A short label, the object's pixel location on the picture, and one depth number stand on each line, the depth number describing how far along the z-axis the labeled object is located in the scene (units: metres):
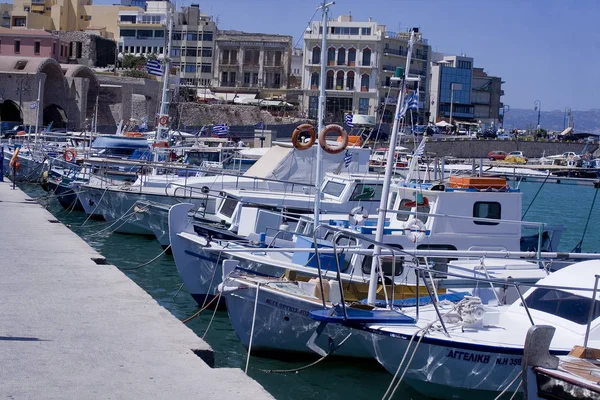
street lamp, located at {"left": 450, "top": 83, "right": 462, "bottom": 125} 110.66
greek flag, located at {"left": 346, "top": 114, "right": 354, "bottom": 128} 25.72
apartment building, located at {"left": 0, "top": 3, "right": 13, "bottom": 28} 101.58
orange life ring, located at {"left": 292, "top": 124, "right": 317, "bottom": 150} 20.25
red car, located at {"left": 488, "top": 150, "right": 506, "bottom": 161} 81.62
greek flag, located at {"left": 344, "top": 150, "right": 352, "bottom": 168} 24.51
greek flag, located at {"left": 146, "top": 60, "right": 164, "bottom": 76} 34.19
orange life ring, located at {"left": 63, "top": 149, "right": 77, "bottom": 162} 35.88
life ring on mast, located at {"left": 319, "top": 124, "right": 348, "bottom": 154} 17.58
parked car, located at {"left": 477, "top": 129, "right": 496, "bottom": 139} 94.84
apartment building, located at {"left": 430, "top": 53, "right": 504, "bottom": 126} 109.44
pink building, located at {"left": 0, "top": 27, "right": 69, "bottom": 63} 76.94
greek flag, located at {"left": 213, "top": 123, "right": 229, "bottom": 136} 47.14
